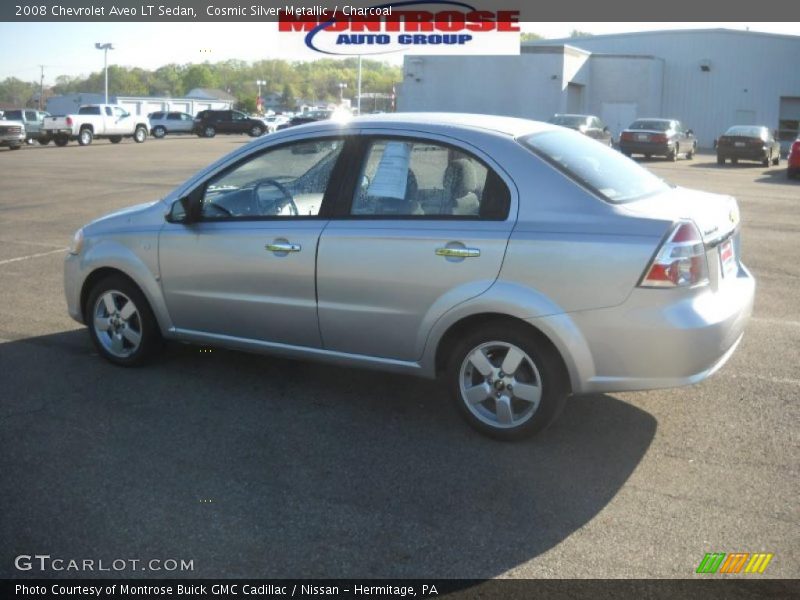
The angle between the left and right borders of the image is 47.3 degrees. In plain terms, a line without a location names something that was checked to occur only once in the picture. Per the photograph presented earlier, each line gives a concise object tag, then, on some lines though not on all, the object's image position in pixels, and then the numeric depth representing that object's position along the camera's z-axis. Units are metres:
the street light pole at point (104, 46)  76.75
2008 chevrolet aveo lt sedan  4.58
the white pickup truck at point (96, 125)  41.19
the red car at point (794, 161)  25.70
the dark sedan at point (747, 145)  32.19
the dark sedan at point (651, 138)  33.31
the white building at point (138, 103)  95.19
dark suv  55.19
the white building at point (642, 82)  49.75
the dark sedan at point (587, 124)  33.09
